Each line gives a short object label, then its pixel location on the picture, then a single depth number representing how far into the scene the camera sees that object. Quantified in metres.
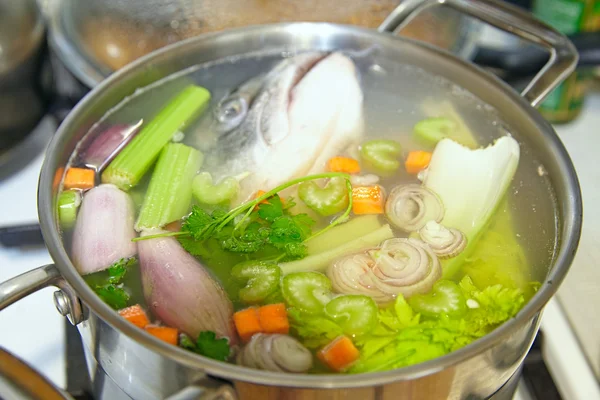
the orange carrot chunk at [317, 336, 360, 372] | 0.45
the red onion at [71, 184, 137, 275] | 0.48
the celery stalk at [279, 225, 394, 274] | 0.49
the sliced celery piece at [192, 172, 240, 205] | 0.52
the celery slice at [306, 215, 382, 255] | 0.50
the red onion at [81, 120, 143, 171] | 0.54
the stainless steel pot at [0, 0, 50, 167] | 0.61
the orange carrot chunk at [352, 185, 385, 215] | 0.51
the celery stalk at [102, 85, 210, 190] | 0.53
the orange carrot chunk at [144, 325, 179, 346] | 0.45
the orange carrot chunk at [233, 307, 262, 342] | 0.46
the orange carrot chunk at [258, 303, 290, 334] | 0.46
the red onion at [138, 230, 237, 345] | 0.46
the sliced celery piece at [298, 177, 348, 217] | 0.51
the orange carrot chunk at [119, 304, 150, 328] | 0.46
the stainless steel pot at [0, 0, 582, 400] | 0.40
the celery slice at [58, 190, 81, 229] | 0.50
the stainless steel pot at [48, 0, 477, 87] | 0.65
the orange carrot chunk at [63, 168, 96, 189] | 0.52
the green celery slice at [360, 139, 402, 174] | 0.54
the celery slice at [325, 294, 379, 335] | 0.46
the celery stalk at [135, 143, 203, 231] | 0.51
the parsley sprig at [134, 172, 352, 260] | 0.49
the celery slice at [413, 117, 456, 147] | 0.56
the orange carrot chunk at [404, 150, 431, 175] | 0.54
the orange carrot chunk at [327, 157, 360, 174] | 0.54
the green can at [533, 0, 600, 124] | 0.71
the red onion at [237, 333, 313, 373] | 0.44
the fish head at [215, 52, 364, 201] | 0.54
